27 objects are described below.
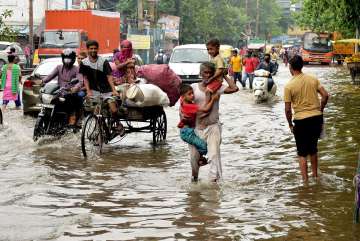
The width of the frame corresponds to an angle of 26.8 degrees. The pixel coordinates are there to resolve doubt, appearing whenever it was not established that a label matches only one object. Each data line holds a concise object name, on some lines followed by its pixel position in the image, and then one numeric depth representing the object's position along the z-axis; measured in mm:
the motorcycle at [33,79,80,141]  12430
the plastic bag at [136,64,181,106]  12672
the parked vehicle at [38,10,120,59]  36688
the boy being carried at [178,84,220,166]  9078
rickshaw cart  11453
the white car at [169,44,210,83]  27438
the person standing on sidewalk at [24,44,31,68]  44375
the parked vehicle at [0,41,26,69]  36250
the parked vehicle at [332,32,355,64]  59594
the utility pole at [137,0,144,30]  48625
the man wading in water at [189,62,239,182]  9133
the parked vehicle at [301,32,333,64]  60406
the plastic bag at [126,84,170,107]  12008
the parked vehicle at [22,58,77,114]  17578
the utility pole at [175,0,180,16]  66750
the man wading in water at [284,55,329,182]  9500
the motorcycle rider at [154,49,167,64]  38344
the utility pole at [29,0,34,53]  43500
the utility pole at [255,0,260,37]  99769
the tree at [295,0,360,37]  21672
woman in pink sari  12484
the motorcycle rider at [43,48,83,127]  12473
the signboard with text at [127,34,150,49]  50422
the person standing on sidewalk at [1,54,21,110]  18922
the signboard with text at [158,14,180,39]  63325
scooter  22659
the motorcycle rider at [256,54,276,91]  23844
